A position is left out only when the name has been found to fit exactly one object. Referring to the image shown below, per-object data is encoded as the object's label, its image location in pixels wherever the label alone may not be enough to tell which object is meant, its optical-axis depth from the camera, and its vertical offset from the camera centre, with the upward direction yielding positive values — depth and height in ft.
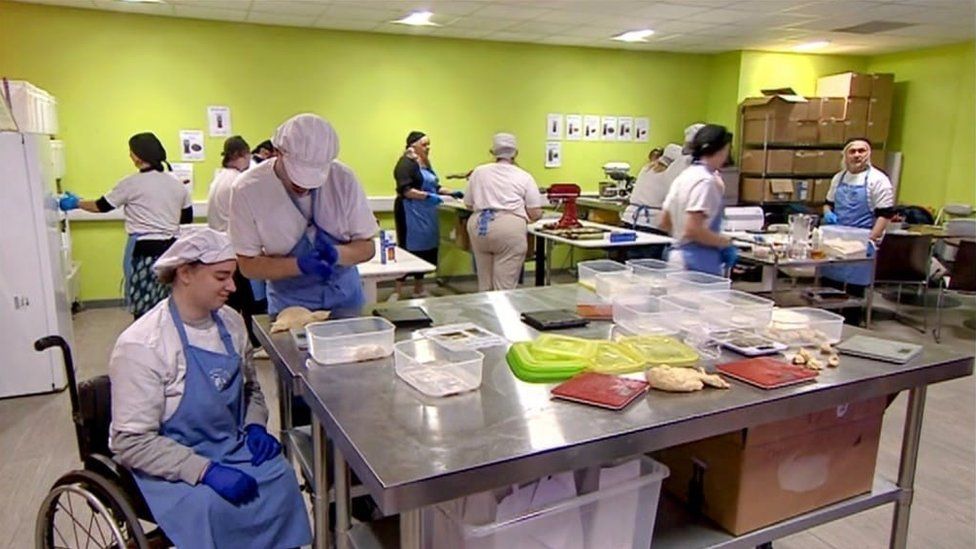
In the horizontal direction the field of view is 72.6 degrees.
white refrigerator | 11.78 -2.31
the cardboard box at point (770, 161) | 24.43 -0.38
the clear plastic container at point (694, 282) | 7.10 -1.45
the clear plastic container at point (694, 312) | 6.27 -1.56
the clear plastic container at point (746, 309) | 6.41 -1.54
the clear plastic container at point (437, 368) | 4.96 -1.73
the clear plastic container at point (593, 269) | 8.32 -1.50
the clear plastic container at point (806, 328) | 6.12 -1.65
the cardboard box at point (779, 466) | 5.28 -2.61
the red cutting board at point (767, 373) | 5.04 -1.71
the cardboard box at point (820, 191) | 25.31 -1.50
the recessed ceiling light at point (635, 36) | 22.03 +3.80
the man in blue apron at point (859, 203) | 17.11 -1.33
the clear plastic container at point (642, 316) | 6.42 -1.64
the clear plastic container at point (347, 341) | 5.52 -1.66
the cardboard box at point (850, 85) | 24.32 +2.42
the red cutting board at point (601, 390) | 4.67 -1.73
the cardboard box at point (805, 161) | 24.57 -0.37
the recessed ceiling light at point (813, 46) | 23.80 +3.79
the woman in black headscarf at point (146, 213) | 13.23 -1.39
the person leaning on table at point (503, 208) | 16.84 -1.52
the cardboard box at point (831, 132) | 24.47 +0.69
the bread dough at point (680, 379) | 4.93 -1.71
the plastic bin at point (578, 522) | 4.45 -2.59
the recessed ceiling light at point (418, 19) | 19.16 +3.74
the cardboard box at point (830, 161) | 24.86 -0.37
